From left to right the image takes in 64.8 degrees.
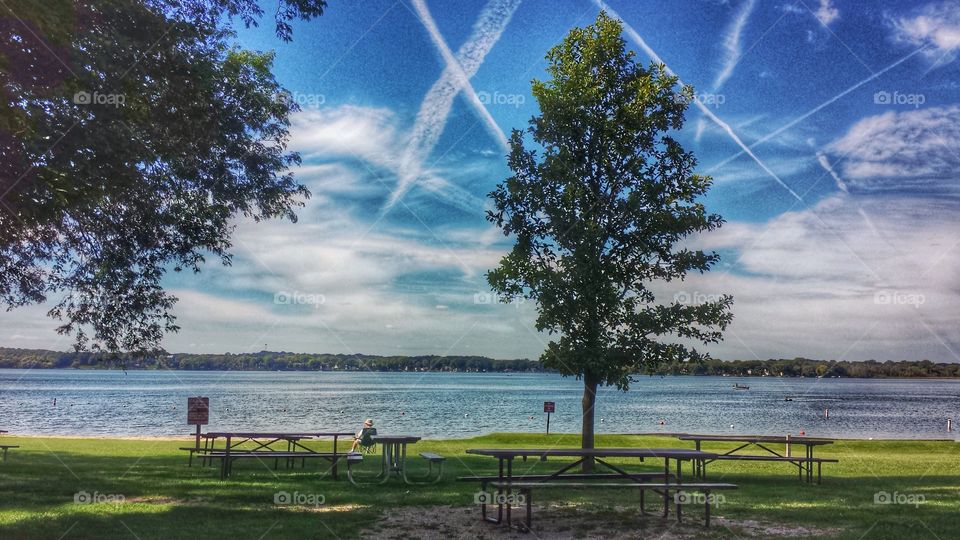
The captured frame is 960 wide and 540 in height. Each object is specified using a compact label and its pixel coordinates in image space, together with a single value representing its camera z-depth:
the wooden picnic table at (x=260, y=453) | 15.51
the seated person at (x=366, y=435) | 16.23
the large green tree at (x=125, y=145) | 10.85
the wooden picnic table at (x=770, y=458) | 15.36
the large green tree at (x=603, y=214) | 17.56
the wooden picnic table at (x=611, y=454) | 10.86
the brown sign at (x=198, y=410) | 18.88
